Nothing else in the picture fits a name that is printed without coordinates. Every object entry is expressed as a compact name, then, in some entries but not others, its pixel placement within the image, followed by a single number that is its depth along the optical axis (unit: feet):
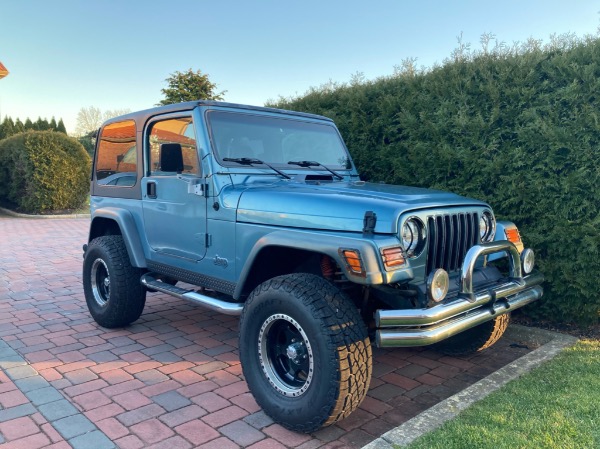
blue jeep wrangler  8.54
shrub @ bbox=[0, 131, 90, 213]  47.11
